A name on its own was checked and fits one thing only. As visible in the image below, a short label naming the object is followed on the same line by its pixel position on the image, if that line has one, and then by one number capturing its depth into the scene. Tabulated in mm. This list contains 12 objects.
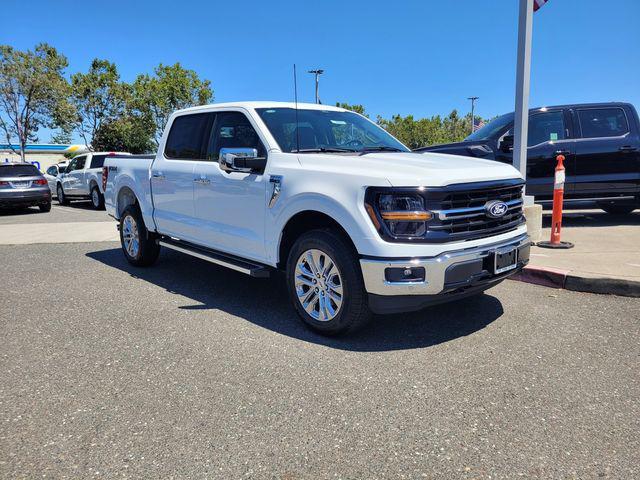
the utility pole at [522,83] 6953
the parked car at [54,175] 18675
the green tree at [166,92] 33094
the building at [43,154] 54931
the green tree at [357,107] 52794
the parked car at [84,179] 15656
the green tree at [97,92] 31578
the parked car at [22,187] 14492
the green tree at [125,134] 33375
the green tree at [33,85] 27656
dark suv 8695
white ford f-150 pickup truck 3596
